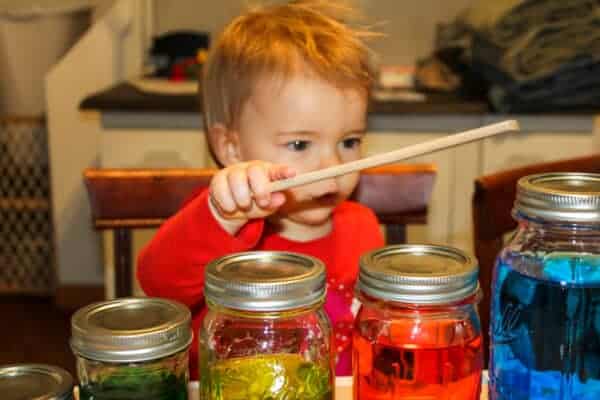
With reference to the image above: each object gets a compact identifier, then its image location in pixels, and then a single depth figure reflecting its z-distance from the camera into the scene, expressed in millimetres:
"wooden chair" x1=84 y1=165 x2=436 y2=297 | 1356
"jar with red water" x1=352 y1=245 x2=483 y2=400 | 744
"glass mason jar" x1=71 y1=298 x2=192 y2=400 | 728
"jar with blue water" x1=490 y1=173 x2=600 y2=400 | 751
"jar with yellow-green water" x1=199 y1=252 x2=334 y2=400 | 745
